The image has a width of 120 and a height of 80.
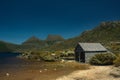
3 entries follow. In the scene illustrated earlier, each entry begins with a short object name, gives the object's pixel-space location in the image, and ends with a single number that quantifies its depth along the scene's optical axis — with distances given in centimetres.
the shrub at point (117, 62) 1531
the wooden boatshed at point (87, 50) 2073
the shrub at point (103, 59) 1803
